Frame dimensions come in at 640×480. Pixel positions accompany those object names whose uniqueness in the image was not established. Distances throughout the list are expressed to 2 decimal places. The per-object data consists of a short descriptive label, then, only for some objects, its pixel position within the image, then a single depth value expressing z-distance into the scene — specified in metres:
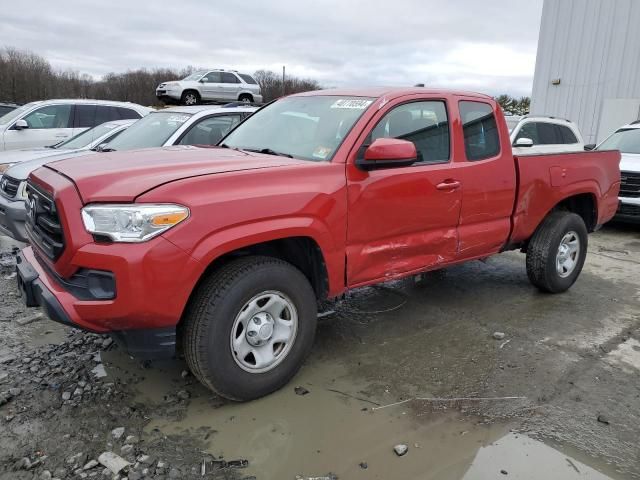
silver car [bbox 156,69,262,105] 20.16
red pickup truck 2.65
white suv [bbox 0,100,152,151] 9.82
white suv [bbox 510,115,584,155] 9.27
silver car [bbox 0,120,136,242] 5.34
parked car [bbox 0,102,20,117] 13.74
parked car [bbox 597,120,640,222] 8.35
